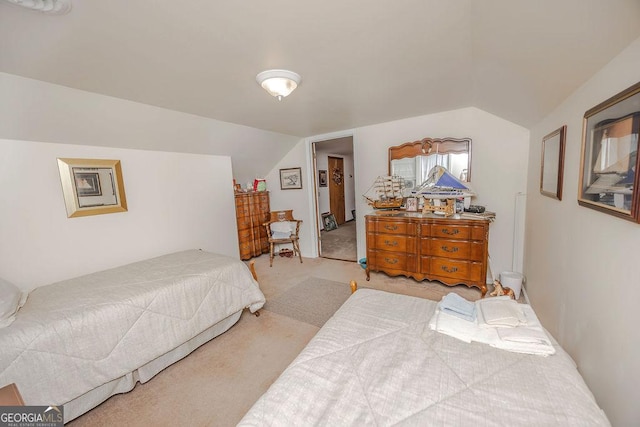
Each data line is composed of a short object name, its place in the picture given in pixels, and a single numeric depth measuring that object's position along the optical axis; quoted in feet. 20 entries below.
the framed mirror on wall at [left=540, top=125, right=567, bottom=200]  5.50
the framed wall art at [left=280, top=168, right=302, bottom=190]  14.64
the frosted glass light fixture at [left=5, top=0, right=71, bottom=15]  3.25
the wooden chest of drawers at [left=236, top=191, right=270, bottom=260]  13.88
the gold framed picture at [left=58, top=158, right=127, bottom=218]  7.49
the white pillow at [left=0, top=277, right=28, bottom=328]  4.64
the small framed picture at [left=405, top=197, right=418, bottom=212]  10.72
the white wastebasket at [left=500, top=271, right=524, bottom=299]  8.94
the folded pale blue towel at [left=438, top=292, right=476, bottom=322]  4.31
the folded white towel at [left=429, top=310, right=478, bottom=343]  3.91
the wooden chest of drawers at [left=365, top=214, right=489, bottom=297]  8.66
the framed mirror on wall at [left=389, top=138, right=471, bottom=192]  10.09
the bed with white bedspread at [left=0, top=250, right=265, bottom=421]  4.45
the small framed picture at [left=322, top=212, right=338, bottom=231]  21.39
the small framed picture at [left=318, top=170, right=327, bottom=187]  20.90
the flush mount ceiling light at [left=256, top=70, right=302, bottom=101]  5.69
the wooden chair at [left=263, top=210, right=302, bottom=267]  13.96
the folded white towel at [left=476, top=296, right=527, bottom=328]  3.91
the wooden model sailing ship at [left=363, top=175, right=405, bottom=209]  11.07
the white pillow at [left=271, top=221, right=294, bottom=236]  14.11
